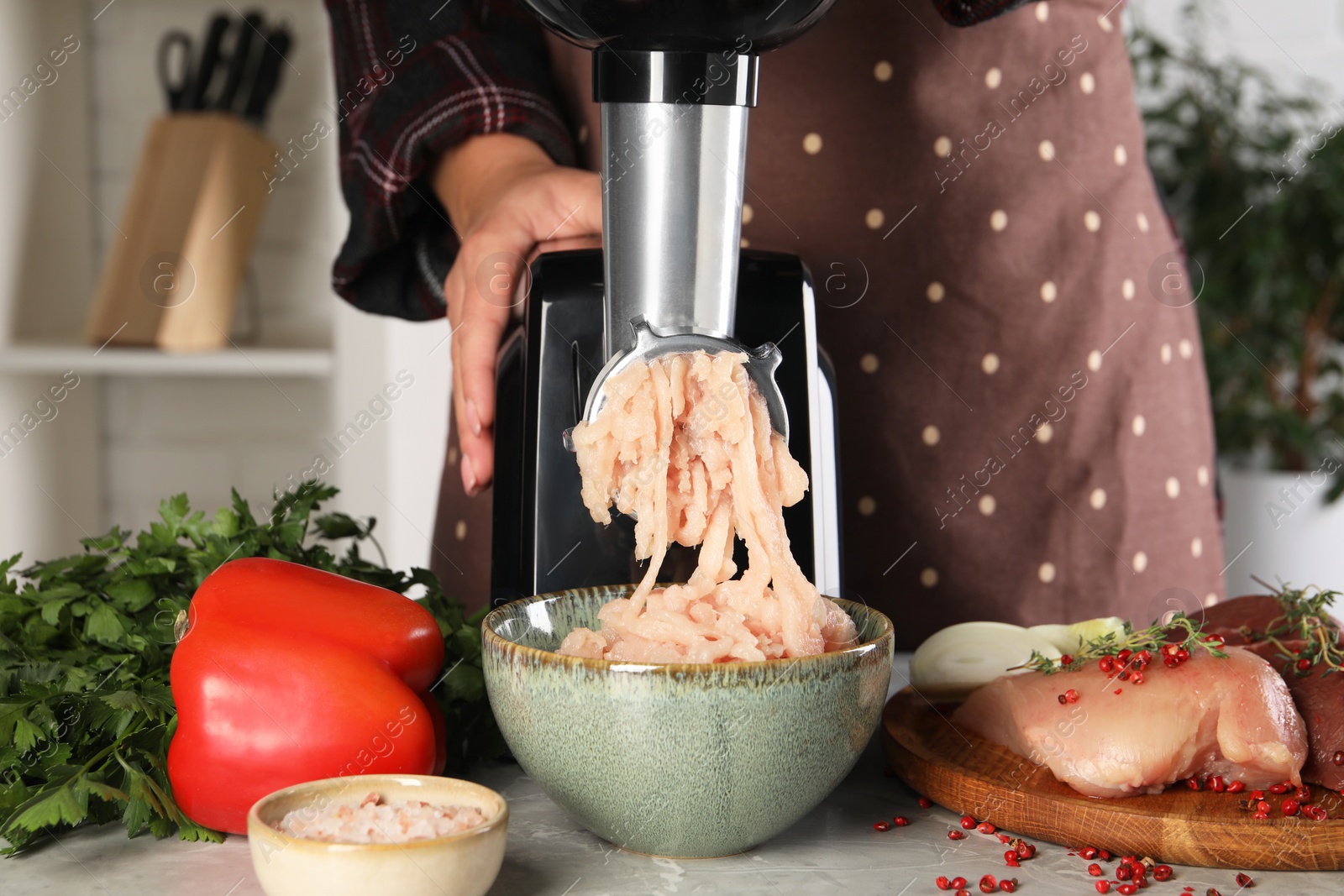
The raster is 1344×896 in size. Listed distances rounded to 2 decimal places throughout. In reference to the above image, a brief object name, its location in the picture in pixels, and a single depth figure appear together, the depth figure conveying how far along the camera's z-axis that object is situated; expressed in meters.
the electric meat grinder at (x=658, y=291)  0.61
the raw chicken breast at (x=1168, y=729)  0.64
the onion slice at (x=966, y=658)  0.80
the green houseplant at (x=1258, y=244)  2.18
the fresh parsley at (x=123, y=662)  0.62
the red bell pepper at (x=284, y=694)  0.63
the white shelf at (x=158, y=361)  1.91
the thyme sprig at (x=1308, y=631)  0.73
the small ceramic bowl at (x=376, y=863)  0.51
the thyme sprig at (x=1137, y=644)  0.70
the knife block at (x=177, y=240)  1.97
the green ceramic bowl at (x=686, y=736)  0.56
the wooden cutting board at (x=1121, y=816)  0.59
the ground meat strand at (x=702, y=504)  0.63
